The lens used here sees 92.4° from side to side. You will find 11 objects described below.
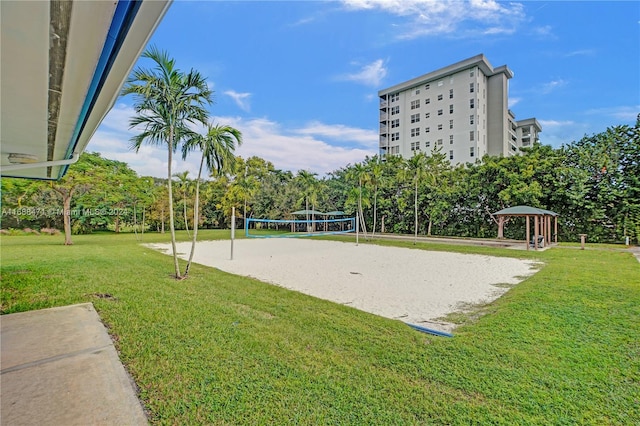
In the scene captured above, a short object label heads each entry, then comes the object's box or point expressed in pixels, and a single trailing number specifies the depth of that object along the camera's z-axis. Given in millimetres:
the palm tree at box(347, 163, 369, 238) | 19578
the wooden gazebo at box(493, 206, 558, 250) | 14584
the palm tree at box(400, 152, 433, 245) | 18780
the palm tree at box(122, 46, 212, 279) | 6129
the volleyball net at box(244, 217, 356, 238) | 29453
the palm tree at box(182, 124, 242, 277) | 7078
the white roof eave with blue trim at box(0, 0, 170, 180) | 1339
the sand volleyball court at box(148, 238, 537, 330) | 5691
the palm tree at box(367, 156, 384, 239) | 20484
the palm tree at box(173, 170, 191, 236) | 20391
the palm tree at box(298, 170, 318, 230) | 27875
